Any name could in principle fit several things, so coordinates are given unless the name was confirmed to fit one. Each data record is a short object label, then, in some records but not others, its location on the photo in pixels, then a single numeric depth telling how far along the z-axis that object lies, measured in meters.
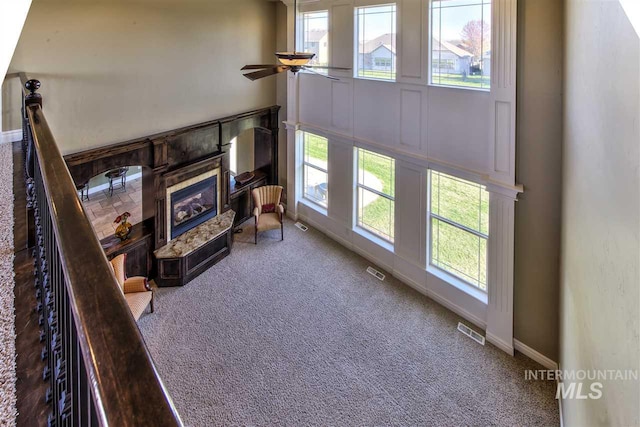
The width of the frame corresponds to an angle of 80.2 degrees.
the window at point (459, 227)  5.20
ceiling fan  3.91
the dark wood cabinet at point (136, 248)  5.69
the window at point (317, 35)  7.06
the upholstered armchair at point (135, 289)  5.06
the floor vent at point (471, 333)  5.09
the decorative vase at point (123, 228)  5.78
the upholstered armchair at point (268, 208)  7.68
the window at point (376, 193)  6.53
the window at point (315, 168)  7.86
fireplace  6.42
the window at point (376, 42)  5.85
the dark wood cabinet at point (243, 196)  8.05
